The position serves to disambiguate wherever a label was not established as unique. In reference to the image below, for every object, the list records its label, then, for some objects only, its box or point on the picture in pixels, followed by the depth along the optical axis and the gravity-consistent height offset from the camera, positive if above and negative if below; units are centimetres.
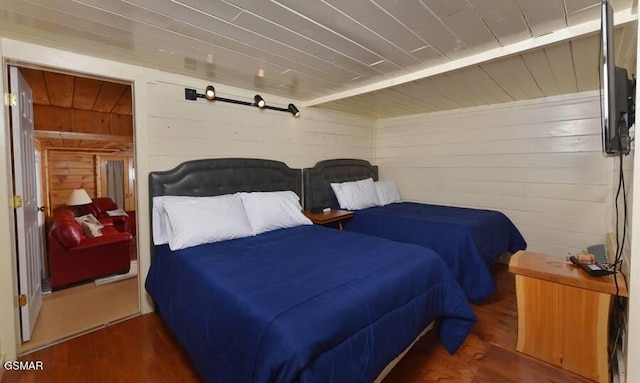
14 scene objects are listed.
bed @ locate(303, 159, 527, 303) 265 -51
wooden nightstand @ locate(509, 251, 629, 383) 173 -85
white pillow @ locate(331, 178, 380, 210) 383 -20
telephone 177 -56
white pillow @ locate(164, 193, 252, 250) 219 -33
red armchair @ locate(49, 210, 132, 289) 301 -79
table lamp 514 -33
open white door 204 -15
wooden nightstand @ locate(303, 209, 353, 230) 321 -42
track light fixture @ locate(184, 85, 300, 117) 274 +83
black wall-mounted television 131 +39
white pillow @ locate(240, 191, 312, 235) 265 -30
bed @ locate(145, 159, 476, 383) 115 -60
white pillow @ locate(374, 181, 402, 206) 422 -18
